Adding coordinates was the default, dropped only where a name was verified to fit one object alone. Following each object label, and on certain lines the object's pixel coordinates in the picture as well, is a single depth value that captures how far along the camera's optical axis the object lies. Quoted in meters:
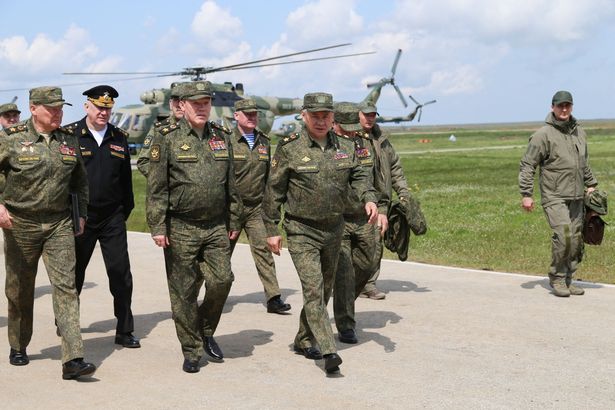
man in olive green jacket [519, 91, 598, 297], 9.01
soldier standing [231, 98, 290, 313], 8.66
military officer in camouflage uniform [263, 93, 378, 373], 6.25
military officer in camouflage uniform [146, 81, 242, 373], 6.06
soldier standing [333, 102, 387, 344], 7.01
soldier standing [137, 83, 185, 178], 7.19
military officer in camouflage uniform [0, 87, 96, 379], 5.99
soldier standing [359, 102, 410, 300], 8.33
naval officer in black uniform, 7.01
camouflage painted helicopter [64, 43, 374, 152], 37.84
